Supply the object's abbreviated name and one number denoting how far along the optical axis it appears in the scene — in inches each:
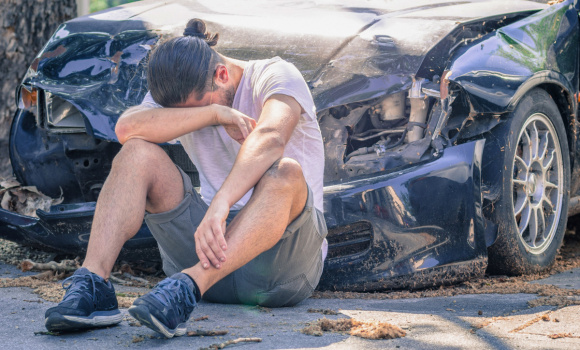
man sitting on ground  181.3
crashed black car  241.6
